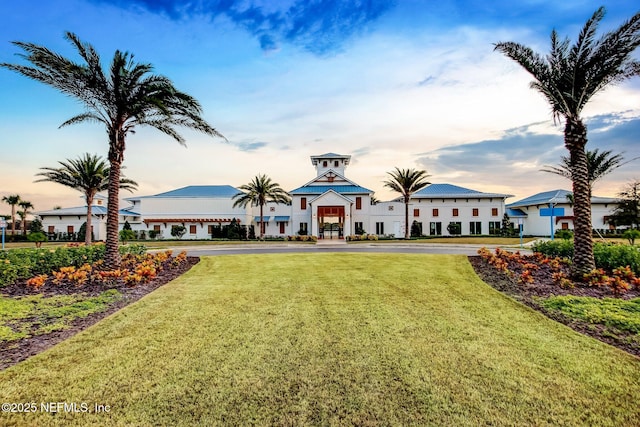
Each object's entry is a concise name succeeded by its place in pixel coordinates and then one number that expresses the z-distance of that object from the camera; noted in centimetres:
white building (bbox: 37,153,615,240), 4425
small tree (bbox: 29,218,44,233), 4572
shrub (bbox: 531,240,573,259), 1508
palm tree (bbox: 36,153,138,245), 3303
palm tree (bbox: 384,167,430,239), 4144
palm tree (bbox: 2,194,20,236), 5862
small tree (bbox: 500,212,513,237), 4427
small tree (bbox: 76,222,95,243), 4353
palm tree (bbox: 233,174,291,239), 4262
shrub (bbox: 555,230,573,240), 2275
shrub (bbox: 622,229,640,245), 2112
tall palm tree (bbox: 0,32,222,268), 1309
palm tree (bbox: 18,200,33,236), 5894
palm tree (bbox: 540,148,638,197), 3012
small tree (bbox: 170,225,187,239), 4647
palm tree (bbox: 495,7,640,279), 1129
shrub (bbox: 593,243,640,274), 1180
